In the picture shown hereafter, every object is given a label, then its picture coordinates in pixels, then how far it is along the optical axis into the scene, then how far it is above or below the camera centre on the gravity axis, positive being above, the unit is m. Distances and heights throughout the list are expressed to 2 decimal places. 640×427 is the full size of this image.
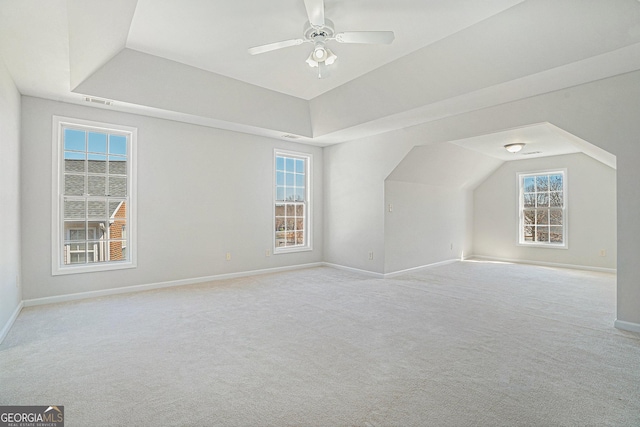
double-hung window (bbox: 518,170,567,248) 6.83 +0.08
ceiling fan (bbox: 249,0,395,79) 2.62 +1.55
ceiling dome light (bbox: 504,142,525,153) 5.67 +1.18
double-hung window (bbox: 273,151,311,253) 6.32 +0.22
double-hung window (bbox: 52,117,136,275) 4.12 +0.24
